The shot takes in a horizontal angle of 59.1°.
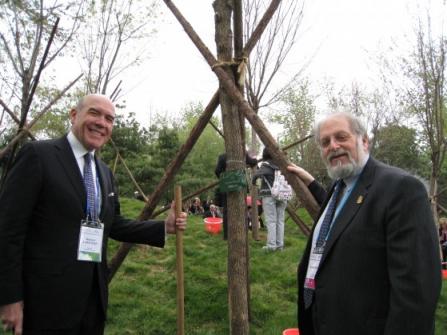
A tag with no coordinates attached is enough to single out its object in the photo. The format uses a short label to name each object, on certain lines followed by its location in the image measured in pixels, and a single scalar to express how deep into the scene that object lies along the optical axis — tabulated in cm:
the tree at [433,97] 786
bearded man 163
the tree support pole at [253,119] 299
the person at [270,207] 700
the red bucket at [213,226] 865
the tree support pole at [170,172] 390
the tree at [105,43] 899
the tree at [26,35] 582
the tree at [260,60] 751
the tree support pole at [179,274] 330
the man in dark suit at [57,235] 226
